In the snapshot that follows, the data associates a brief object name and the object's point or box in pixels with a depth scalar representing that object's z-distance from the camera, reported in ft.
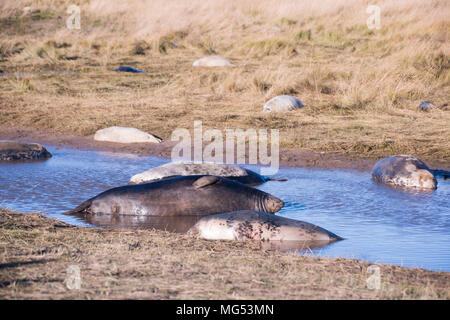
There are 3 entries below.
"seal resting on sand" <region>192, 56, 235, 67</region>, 98.63
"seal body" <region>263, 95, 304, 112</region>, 69.15
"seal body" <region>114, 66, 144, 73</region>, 98.27
